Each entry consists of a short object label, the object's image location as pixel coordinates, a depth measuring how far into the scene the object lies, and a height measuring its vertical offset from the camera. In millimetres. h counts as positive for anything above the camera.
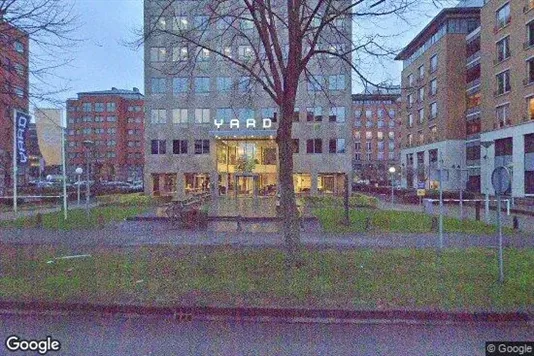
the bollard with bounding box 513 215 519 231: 15926 -2085
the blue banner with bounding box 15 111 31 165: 14647 +1709
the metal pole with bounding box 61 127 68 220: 18188 +1093
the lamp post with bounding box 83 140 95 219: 23550 +2131
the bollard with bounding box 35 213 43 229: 15880 -1901
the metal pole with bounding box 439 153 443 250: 11220 -96
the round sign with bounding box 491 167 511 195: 7473 -113
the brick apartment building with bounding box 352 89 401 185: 102250 +8794
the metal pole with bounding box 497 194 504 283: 7502 -1659
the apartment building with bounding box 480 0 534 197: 35062 +8734
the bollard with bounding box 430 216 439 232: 14995 -2031
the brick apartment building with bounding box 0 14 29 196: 9484 +3298
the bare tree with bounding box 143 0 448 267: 8406 +2561
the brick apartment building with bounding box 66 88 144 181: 95125 +11765
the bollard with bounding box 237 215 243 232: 15203 -2021
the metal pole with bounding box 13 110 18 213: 14241 +1539
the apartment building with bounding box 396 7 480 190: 49469 +11315
